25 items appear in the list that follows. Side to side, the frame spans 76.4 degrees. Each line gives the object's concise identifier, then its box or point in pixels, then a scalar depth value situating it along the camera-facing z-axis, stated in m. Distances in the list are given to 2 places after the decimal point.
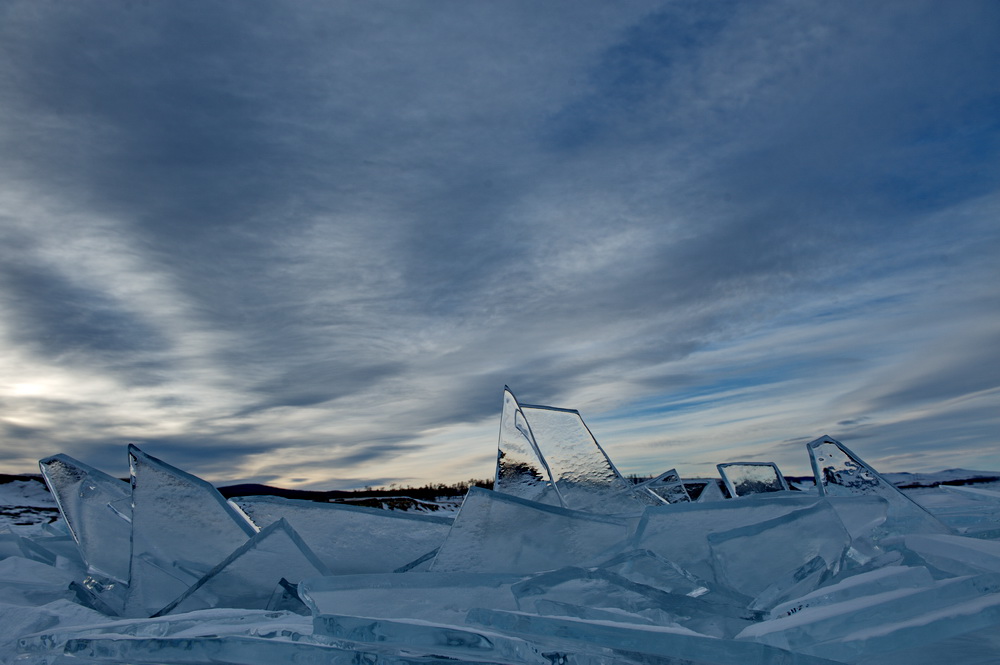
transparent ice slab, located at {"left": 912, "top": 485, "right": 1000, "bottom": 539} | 3.33
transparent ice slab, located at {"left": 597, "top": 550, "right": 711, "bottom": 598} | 2.01
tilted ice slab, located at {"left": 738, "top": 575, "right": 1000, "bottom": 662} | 1.37
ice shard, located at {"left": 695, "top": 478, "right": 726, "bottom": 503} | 3.94
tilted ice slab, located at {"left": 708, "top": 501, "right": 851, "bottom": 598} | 2.04
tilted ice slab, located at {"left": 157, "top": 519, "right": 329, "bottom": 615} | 2.16
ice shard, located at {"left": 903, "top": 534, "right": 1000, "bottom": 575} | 1.77
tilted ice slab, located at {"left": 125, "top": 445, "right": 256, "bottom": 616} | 2.46
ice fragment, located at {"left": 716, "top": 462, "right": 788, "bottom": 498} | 4.44
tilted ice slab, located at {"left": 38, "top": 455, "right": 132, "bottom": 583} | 2.76
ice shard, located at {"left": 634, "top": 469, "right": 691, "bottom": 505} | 4.42
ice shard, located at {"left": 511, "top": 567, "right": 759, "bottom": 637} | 1.73
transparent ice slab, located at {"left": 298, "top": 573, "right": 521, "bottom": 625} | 1.66
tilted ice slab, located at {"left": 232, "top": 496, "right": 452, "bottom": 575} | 2.68
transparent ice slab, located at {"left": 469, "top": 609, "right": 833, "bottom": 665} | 1.28
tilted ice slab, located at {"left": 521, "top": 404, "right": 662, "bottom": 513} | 2.96
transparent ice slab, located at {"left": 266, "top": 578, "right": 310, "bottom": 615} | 2.06
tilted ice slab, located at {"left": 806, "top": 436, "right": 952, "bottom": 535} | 2.95
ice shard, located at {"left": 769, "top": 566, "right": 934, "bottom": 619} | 1.65
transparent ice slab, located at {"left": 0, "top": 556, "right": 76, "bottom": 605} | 2.45
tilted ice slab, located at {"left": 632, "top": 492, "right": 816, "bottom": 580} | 2.18
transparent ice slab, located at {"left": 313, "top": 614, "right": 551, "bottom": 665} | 1.33
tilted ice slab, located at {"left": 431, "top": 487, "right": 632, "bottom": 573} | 2.19
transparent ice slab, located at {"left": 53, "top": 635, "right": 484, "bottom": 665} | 1.38
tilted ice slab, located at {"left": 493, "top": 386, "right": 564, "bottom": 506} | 2.90
